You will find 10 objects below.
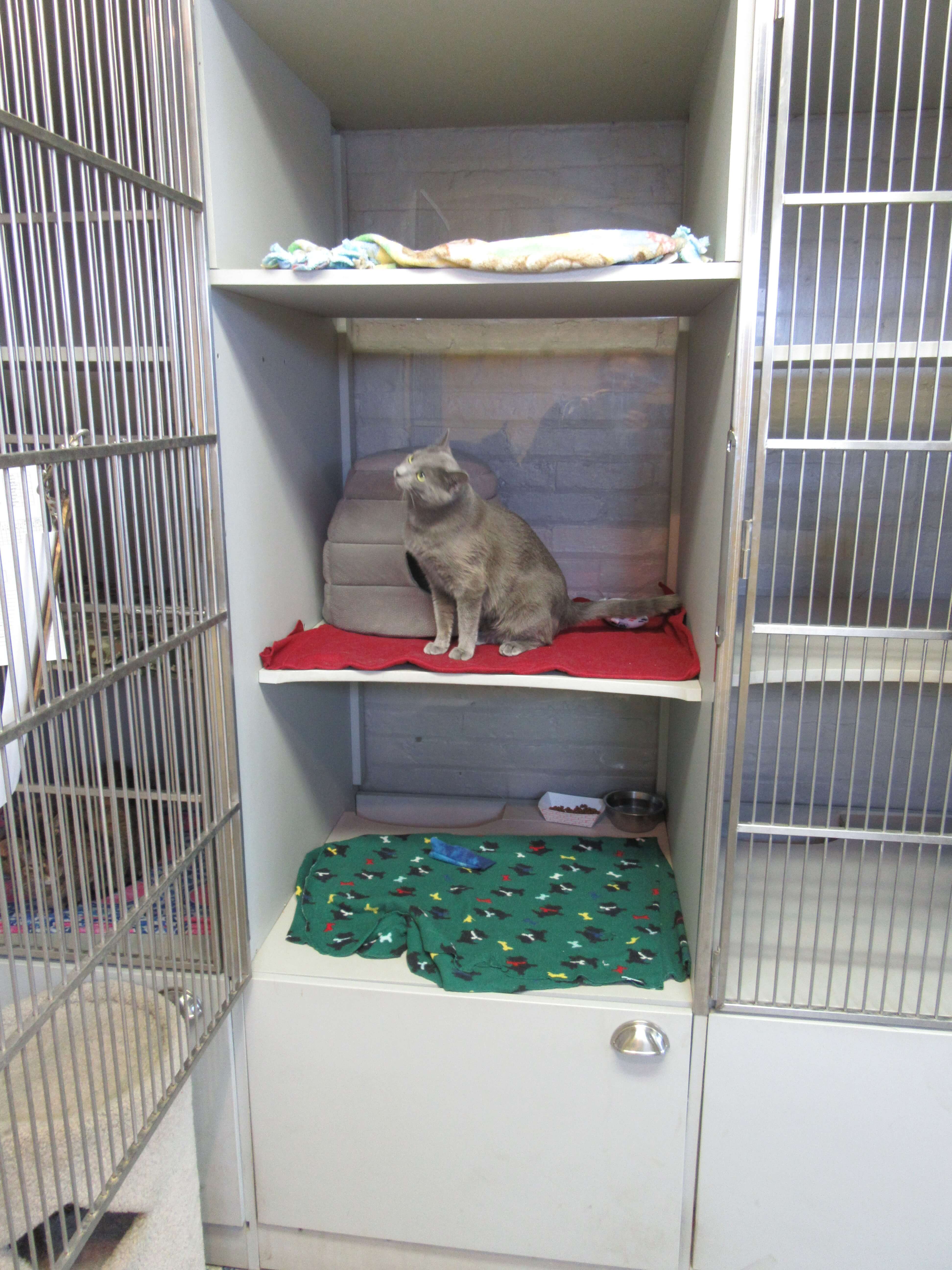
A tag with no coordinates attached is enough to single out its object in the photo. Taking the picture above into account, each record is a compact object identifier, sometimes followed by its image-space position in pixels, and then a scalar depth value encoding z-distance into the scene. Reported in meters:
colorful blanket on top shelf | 1.26
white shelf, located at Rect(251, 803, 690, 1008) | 1.45
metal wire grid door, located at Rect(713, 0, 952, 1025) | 1.24
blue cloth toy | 1.85
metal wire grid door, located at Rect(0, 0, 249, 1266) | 0.96
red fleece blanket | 1.54
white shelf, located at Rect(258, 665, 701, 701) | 1.48
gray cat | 1.63
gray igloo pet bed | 1.77
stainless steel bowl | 1.97
